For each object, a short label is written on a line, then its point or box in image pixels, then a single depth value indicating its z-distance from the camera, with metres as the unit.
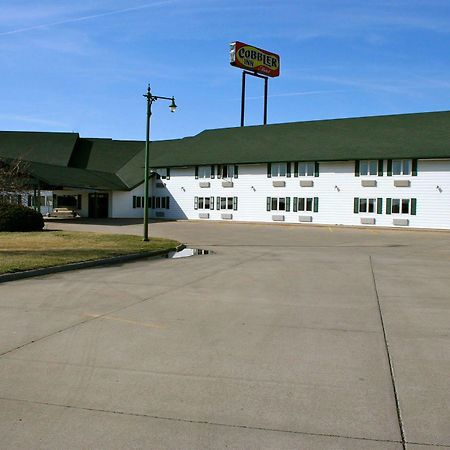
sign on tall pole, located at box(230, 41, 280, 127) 54.75
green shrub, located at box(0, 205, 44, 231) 28.00
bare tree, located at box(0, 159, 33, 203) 34.03
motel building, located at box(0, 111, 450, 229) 39.44
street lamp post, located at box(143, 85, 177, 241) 22.75
